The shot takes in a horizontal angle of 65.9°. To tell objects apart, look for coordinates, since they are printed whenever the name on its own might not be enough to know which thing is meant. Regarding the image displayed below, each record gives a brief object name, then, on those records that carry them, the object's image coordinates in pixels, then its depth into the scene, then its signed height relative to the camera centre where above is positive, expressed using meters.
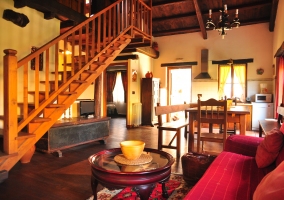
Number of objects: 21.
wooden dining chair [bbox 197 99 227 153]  3.41 -0.39
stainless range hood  7.79 +1.11
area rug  2.29 -1.06
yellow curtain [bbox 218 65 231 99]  7.64 +0.70
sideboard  3.84 -0.73
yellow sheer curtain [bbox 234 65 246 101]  7.43 +0.68
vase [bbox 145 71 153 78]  7.81 +0.74
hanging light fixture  4.37 +1.47
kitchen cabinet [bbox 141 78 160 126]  7.66 -0.11
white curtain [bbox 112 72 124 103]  11.59 +0.26
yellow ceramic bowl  1.77 -0.44
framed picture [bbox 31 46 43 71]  4.43 +0.68
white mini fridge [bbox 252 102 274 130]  6.56 -0.48
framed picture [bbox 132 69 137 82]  7.46 +0.71
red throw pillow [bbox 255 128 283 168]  1.86 -0.45
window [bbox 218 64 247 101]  7.45 +0.52
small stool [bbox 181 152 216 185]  2.54 -0.82
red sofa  1.37 -0.62
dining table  3.67 -0.40
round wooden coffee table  1.54 -0.57
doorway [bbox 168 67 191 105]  9.20 +0.45
